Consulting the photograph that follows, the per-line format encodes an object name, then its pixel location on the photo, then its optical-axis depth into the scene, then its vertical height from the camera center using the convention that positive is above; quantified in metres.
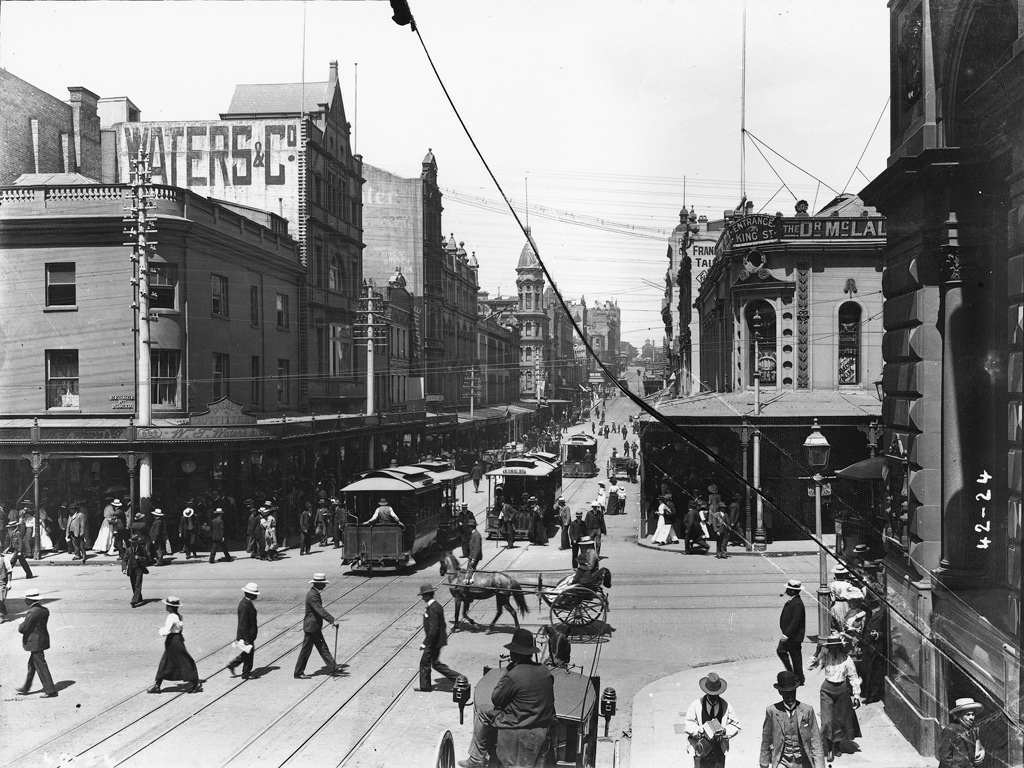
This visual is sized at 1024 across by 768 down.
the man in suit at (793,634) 11.47 -3.61
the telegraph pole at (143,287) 24.12 +2.87
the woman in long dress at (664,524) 25.47 -4.48
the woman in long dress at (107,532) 23.06 -4.28
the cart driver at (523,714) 7.40 -3.01
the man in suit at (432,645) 11.58 -3.74
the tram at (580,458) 48.97 -4.63
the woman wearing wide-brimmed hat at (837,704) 9.53 -3.76
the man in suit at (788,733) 7.86 -3.38
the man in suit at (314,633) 12.10 -3.70
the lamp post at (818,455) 15.35 -1.43
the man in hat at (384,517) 19.78 -3.24
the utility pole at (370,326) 39.78 +3.14
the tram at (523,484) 28.73 -3.60
